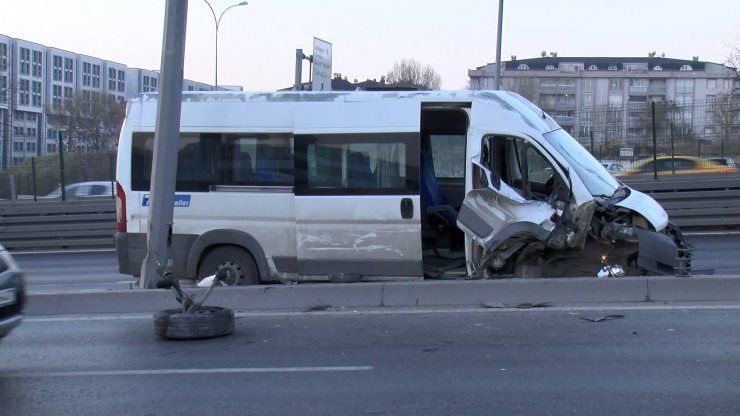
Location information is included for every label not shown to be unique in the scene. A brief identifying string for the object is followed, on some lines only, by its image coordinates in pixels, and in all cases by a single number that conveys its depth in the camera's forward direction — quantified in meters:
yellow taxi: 18.20
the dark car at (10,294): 6.36
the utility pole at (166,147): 9.15
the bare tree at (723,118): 18.88
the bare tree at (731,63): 37.91
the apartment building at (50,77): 73.56
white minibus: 9.63
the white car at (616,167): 19.38
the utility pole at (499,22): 23.34
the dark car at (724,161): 18.42
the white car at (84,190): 21.19
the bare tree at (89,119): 43.69
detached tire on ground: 7.82
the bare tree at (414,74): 66.12
